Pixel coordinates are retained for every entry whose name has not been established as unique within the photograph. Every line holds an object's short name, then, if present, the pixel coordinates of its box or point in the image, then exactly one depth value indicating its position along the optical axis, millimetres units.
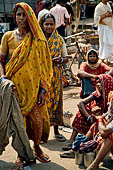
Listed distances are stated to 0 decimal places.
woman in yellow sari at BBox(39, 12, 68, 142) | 4723
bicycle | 8352
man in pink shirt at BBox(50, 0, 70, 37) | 9641
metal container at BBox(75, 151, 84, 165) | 3955
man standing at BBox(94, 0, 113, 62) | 9570
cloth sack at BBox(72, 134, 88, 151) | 3997
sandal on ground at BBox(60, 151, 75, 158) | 4230
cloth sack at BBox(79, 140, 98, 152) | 3894
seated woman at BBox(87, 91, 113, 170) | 3592
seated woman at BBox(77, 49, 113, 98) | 5281
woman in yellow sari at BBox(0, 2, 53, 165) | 3691
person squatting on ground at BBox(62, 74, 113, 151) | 4254
